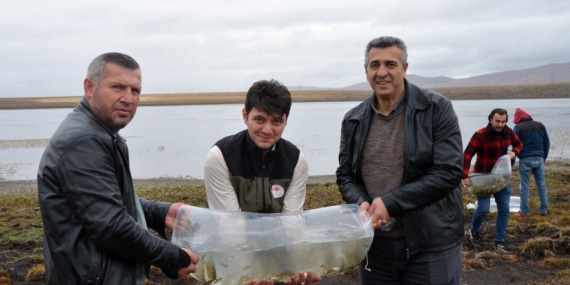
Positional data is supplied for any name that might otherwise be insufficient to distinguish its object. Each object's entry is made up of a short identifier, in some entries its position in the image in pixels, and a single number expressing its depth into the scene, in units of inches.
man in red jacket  282.5
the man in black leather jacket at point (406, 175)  123.5
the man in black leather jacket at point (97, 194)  88.2
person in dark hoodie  359.6
